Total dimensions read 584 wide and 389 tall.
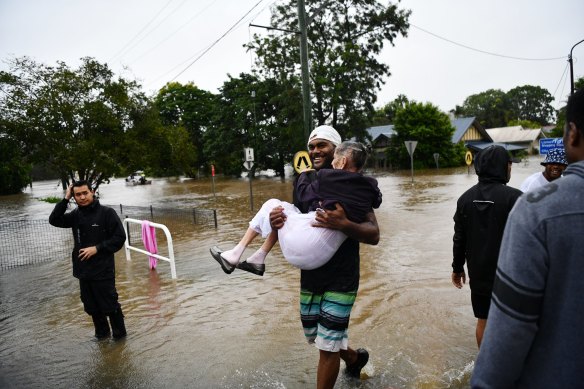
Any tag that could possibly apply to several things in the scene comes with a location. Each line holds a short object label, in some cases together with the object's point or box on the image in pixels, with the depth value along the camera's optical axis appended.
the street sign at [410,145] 24.58
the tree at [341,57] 28.80
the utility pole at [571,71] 23.95
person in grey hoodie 1.29
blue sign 15.30
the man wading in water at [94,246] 4.69
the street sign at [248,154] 16.85
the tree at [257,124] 30.67
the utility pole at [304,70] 11.68
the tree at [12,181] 45.44
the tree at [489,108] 108.38
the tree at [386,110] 76.11
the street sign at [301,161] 10.23
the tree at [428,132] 46.59
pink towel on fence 8.27
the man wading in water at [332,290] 2.90
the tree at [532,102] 117.88
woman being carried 2.84
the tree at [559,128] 36.90
